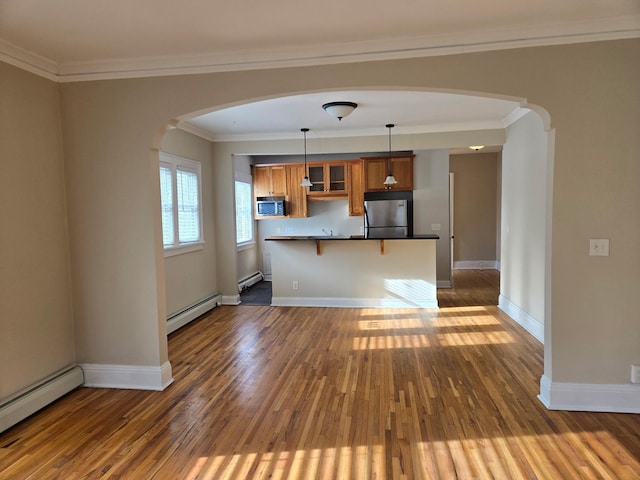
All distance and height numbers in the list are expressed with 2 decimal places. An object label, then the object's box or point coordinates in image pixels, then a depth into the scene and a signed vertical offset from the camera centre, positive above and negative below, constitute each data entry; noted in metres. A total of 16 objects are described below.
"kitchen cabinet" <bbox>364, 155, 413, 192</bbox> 6.82 +0.73
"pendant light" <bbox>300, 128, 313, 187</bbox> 5.60 +0.87
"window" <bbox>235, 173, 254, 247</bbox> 7.21 +0.12
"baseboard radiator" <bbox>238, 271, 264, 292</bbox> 7.16 -1.22
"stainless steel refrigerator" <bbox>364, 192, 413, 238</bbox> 6.97 +0.00
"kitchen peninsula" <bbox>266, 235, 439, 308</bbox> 5.74 -0.84
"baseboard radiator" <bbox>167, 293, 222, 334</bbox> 4.73 -1.24
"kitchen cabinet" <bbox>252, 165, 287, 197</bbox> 7.46 +0.69
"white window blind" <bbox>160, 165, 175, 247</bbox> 4.69 +0.17
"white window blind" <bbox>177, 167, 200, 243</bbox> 5.09 +0.15
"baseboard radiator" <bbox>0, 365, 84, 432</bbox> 2.64 -1.27
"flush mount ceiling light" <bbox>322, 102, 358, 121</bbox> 4.05 +1.12
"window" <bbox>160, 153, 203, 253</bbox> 4.74 +0.19
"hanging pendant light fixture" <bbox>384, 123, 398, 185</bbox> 6.26 +0.56
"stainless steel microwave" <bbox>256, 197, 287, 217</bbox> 7.41 +0.18
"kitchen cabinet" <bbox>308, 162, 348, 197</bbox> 7.24 +0.68
